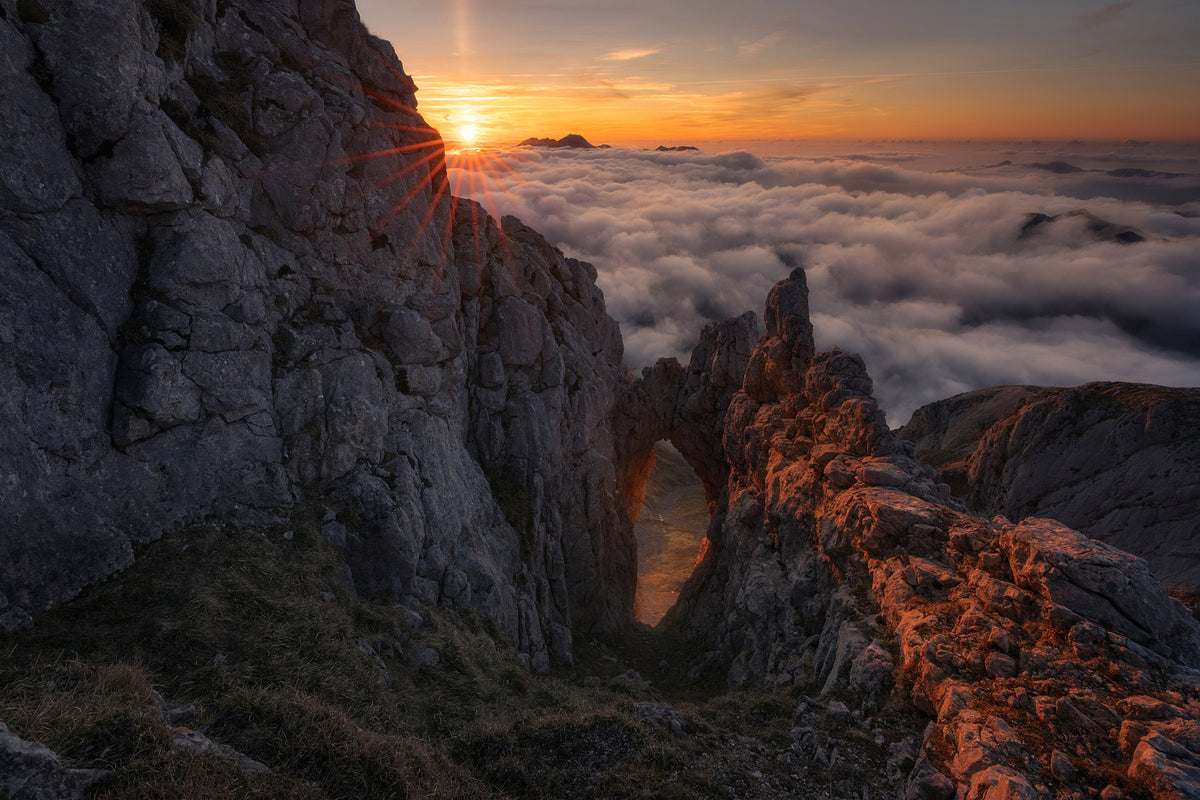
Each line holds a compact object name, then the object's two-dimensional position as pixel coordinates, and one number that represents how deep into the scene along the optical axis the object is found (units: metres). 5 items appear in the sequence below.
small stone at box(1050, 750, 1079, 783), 14.20
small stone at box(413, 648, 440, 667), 21.89
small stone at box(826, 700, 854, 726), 20.00
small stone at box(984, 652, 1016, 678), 17.77
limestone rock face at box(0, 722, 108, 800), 8.23
